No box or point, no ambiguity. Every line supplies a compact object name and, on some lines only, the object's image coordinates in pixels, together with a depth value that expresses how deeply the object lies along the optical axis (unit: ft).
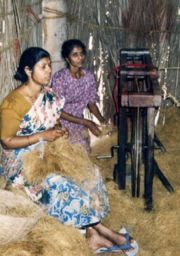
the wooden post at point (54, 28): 16.57
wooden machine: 11.71
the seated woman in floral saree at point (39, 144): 11.25
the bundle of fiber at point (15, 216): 9.13
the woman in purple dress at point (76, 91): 14.56
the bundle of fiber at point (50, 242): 9.45
